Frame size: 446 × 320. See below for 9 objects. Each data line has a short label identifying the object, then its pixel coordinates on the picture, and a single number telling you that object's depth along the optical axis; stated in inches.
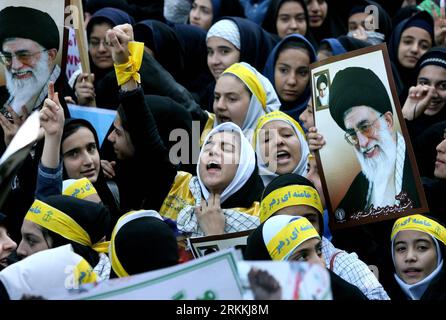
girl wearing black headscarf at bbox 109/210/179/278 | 304.7
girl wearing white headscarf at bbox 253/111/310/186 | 440.8
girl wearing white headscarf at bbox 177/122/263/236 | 396.5
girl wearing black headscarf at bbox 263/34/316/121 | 529.7
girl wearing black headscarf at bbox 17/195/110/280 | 370.6
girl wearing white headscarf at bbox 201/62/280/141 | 477.1
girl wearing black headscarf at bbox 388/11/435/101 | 595.2
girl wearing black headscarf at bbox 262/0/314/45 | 618.5
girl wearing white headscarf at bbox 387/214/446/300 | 400.5
